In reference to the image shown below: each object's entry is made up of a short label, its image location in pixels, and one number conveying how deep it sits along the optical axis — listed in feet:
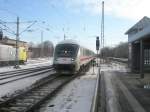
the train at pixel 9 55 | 164.55
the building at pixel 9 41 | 262.84
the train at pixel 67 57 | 90.22
